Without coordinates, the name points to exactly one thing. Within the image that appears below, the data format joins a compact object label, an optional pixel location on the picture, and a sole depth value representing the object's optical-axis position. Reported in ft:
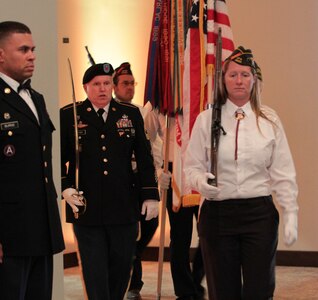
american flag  24.30
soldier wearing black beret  21.08
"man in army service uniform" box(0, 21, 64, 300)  15.62
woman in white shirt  18.21
